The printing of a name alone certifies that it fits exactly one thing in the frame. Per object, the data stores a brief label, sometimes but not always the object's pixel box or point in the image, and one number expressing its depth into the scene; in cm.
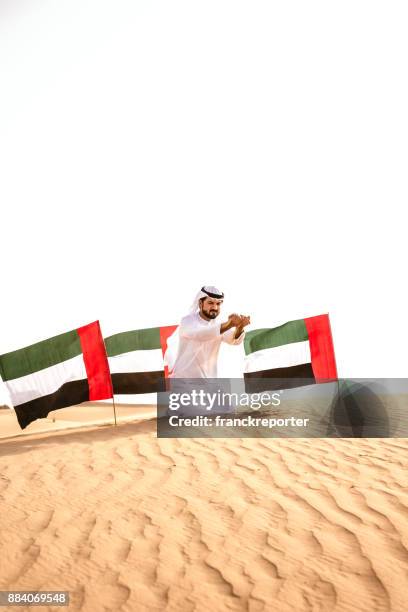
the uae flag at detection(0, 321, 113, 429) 799
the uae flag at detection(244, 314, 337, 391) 937
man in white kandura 808
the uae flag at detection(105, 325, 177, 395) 1036
